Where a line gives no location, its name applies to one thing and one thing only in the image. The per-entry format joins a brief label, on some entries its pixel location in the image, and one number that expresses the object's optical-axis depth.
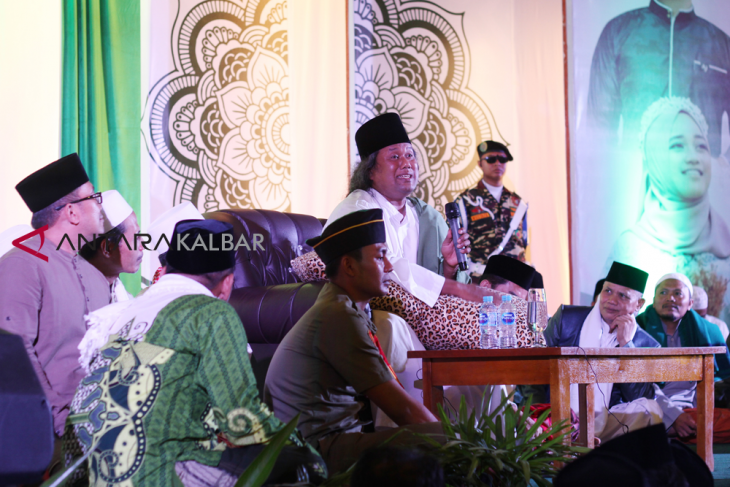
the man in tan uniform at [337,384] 3.96
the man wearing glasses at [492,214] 10.86
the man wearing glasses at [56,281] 4.45
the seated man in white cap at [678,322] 9.19
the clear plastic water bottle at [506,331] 5.53
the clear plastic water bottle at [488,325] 5.61
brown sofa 5.94
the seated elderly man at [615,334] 7.48
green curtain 8.04
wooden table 4.54
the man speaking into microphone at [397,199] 6.59
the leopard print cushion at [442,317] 5.85
